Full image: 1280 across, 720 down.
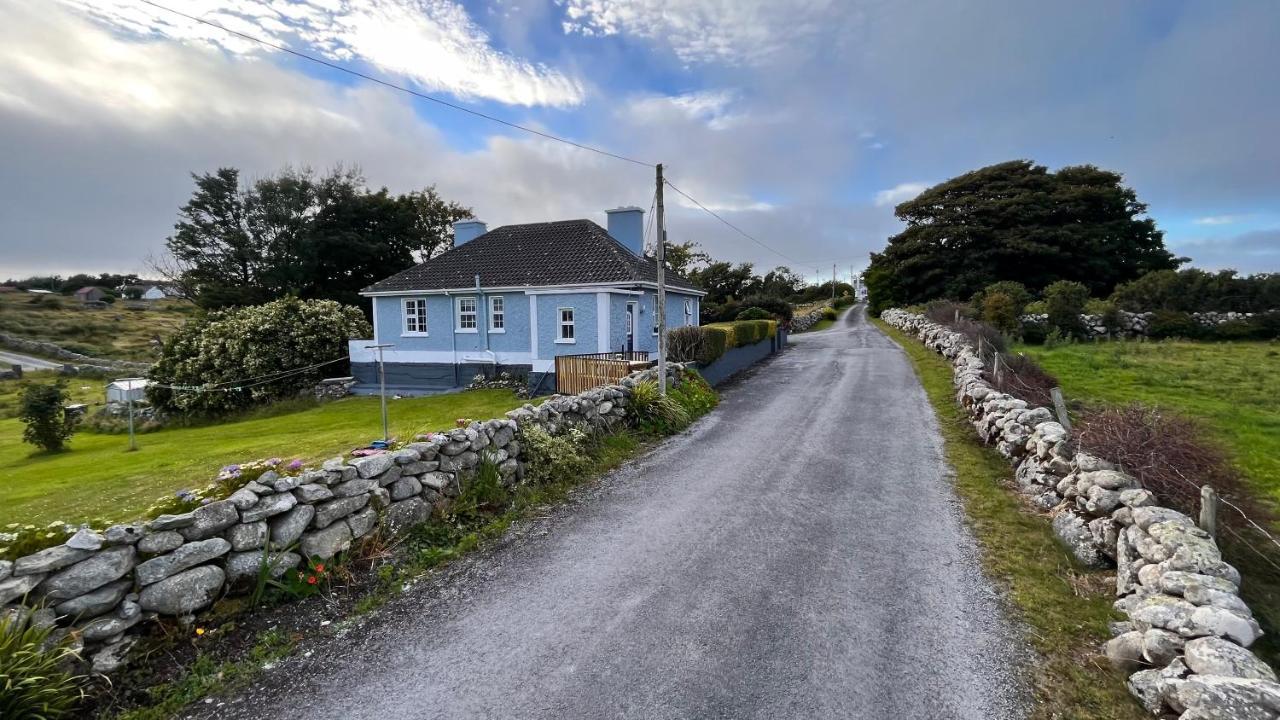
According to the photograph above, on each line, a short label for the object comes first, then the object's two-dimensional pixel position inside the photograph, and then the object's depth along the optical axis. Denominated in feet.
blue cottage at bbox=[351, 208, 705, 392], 62.23
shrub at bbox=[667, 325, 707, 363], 53.67
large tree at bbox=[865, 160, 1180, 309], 124.77
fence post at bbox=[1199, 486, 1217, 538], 15.53
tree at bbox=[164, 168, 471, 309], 107.55
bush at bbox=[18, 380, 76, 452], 49.32
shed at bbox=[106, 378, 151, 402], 54.34
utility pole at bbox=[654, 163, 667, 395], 41.11
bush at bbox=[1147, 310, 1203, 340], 75.77
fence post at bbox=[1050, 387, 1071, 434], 25.13
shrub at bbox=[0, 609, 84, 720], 9.99
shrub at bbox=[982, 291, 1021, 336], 73.77
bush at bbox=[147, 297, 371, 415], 69.46
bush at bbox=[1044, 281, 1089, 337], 75.31
